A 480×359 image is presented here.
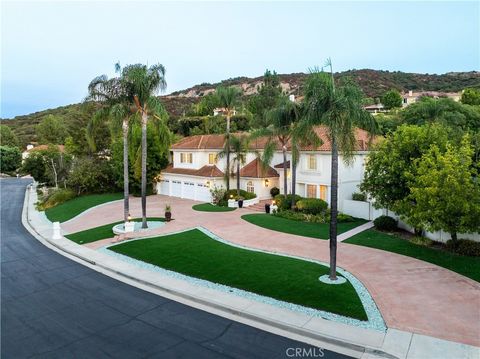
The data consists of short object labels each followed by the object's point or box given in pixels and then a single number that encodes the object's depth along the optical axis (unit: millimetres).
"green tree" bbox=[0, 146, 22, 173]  86250
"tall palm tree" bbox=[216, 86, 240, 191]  30719
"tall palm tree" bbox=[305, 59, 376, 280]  12133
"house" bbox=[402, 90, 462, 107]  90312
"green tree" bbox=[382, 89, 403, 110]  76688
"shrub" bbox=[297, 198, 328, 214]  26172
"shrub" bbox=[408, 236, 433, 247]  17725
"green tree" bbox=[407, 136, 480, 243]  14531
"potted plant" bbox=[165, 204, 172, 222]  26000
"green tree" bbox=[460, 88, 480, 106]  56797
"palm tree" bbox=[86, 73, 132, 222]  21625
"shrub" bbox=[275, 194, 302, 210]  27828
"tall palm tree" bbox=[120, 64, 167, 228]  21172
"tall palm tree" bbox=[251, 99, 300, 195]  24594
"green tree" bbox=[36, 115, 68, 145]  97438
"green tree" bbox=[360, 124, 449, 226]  18766
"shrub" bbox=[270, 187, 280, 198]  33000
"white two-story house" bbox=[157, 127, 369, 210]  28047
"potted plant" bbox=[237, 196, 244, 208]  31188
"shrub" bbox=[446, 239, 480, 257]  15508
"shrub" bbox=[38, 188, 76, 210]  39106
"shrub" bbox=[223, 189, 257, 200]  32562
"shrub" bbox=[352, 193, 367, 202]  26488
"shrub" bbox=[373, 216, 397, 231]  21297
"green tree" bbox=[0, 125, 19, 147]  100769
